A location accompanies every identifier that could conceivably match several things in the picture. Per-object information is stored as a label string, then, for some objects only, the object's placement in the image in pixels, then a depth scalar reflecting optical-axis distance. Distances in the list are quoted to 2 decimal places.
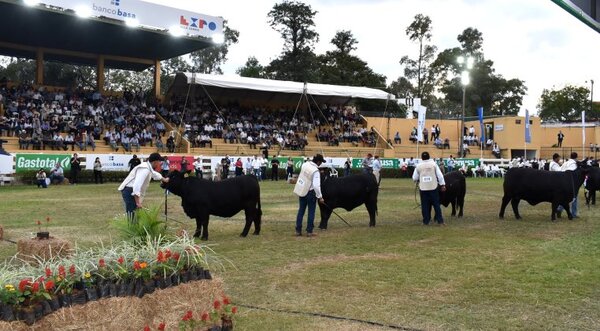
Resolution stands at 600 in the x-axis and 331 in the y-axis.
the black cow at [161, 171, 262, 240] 11.46
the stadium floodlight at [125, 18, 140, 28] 35.62
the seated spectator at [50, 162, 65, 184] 28.05
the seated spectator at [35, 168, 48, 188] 26.08
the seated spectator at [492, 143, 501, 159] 50.06
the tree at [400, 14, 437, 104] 77.81
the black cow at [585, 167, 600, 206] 19.28
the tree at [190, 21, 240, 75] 77.94
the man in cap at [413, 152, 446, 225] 13.66
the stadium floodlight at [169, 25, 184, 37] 37.84
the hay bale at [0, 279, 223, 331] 4.35
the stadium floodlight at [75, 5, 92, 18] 33.50
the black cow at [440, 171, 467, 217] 15.56
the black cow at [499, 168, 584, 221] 14.58
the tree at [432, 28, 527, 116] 79.12
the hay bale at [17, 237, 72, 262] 8.42
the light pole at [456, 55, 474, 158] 47.41
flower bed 4.26
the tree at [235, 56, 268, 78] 72.69
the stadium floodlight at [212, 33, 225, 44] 40.09
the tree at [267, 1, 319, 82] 63.81
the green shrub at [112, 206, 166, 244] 6.78
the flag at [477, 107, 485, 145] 46.53
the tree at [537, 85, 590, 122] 87.94
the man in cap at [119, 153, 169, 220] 9.89
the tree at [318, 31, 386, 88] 70.81
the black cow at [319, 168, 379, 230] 13.37
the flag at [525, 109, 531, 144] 44.95
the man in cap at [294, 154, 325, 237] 12.19
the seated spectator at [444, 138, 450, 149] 49.88
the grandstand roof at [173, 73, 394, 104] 39.78
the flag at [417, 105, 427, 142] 40.75
